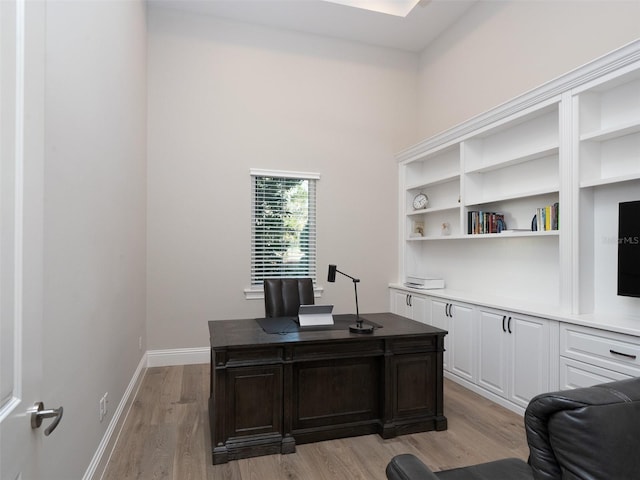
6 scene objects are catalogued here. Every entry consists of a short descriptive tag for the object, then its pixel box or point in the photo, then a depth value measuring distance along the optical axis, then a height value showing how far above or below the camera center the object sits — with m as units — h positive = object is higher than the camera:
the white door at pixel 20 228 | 0.80 +0.03
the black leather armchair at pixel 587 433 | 0.92 -0.47
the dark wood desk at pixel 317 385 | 2.59 -1.04
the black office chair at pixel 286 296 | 3.67 -0.51
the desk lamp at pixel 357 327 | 2.93 -0.65
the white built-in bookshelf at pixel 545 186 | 2.89 +0.54
